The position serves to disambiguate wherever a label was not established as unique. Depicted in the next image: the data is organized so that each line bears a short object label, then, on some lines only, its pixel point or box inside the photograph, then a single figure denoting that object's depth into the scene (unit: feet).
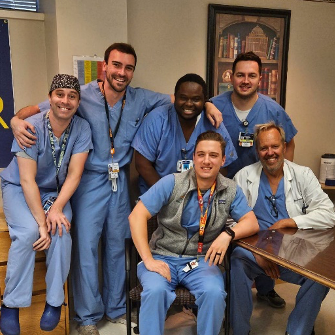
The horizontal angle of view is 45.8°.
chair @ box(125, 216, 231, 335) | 6.41
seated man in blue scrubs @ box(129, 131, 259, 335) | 6.24
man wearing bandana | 6.72
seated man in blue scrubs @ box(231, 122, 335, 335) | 6.76
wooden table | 5.16
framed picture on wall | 10.64
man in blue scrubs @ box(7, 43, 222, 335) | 7.68
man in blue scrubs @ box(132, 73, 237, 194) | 7.77
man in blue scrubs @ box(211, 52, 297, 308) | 8.53
